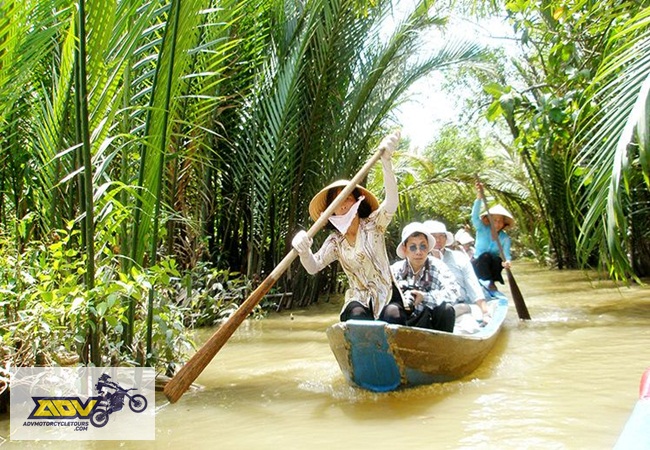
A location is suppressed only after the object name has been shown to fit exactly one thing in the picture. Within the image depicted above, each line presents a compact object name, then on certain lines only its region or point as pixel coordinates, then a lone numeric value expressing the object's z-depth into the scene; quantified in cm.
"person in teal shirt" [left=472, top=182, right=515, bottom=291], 708
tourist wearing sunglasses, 397
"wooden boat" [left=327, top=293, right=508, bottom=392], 347
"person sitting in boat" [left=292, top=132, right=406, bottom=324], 372
